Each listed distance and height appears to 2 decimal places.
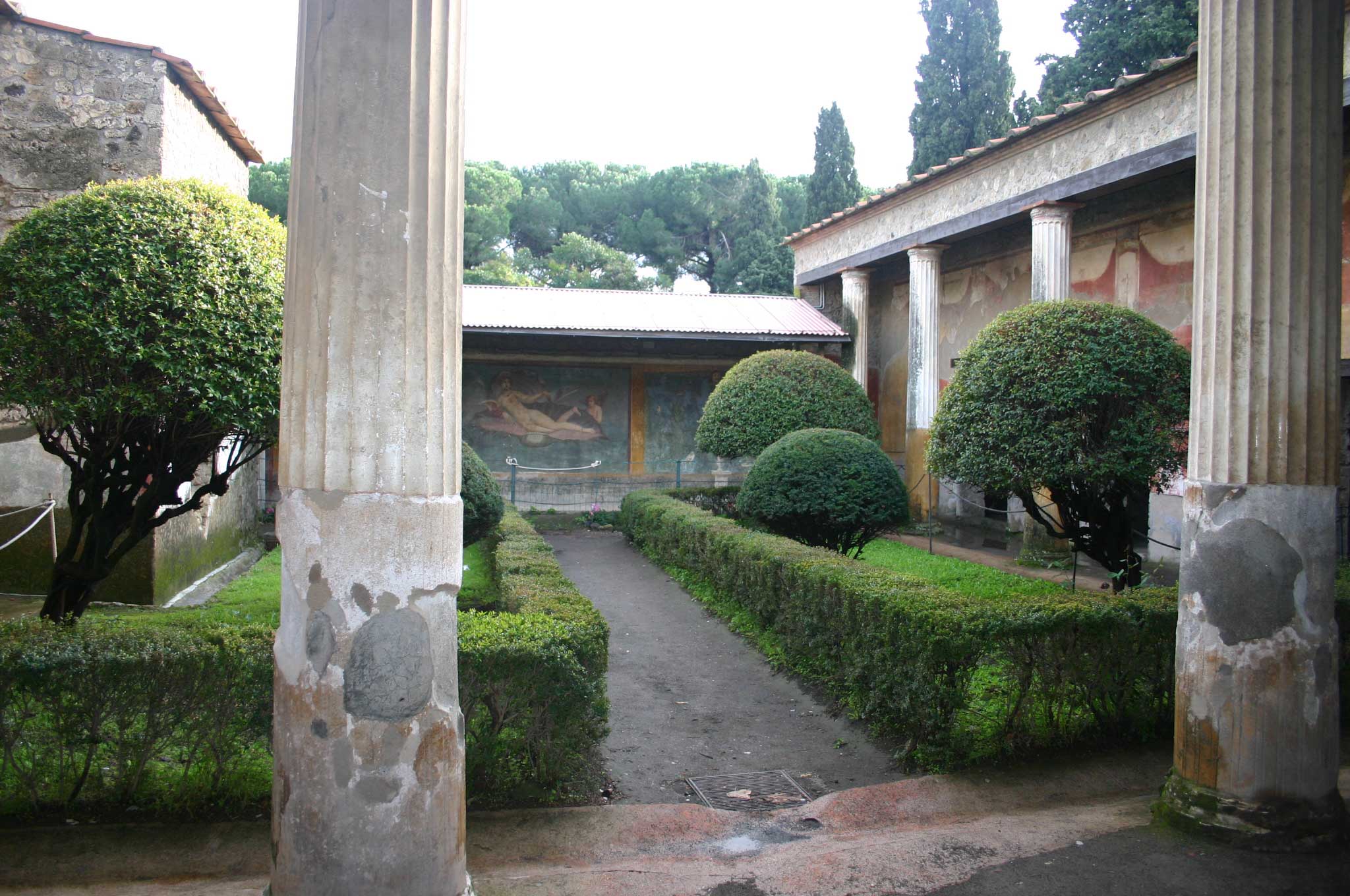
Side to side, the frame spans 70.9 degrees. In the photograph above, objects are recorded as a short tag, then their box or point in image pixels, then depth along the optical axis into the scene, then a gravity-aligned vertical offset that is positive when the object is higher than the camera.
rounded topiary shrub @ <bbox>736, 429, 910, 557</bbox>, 10.43 -0.43
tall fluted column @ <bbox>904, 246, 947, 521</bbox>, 16.36 +1.62
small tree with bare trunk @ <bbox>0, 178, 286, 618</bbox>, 5.27 +0.60
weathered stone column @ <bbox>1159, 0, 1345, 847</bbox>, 3.83 +0.05
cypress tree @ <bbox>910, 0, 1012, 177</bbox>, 22.78 +9.18
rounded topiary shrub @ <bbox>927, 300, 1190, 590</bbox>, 7.72 +0.34
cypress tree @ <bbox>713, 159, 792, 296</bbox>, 33.19 +7.34
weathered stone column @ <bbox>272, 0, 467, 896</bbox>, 2.71 -0.07
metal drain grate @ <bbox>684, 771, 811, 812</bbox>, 4.77 -1.76
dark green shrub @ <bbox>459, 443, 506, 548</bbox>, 10.36 -0.55
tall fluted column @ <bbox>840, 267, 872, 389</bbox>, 18.97 +2.87
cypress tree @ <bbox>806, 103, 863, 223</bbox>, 27.81 +8.38
